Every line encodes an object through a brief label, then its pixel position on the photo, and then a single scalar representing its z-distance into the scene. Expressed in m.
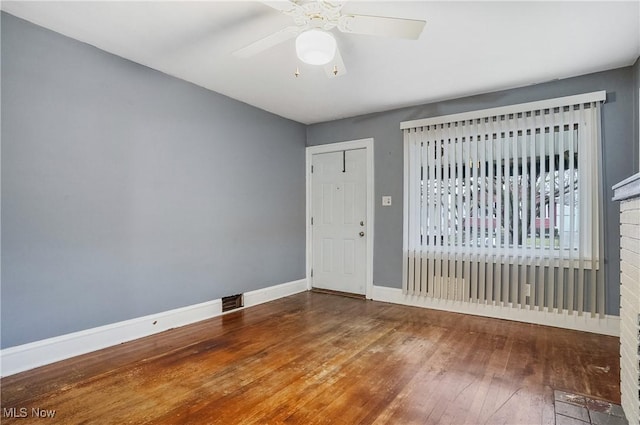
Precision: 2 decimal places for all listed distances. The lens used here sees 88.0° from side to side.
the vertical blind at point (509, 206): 3.21
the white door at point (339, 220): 4.71
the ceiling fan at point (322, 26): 1.86
